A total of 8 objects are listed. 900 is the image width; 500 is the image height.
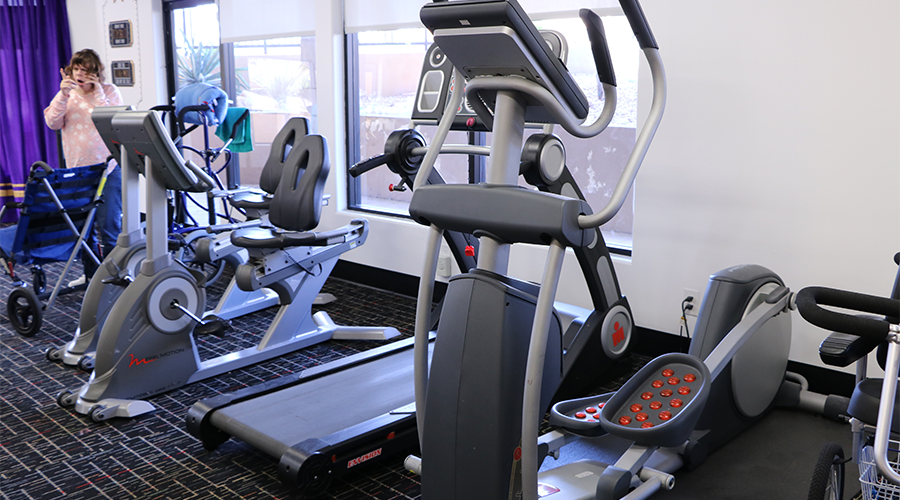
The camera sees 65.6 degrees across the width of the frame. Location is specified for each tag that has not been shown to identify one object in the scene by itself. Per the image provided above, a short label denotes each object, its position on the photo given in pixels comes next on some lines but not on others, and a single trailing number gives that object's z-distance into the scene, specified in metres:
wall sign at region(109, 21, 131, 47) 7.10
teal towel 5.70
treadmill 2.51
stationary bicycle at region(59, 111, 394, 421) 3.21
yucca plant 6.61
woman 4.81
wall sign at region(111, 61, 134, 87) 7.20
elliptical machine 1.62
